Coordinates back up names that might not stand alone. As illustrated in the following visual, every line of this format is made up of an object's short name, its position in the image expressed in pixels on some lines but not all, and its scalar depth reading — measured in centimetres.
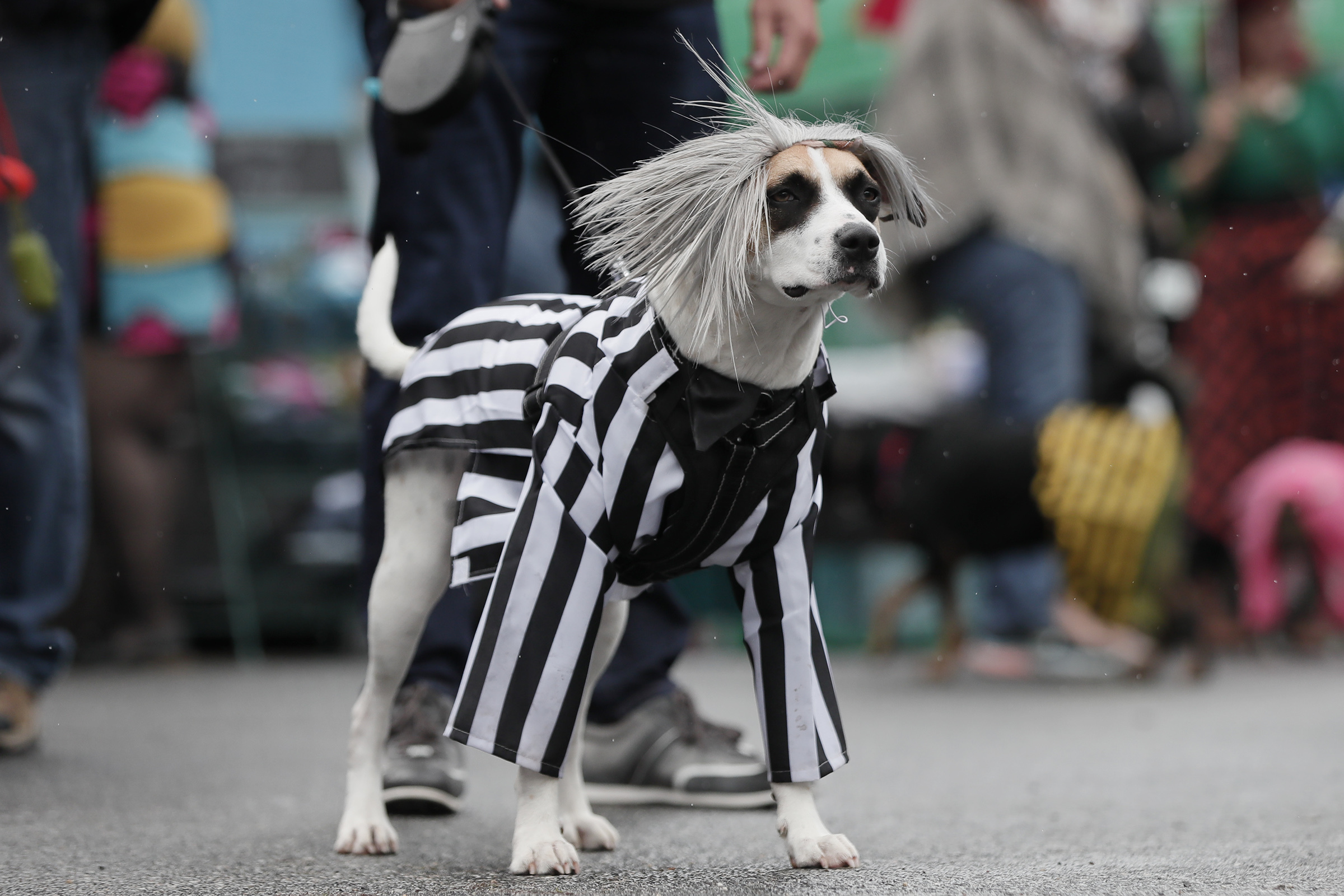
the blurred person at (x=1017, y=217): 898
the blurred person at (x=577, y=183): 476
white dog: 344
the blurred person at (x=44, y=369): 551
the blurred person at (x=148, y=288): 859
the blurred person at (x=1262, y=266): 1053
